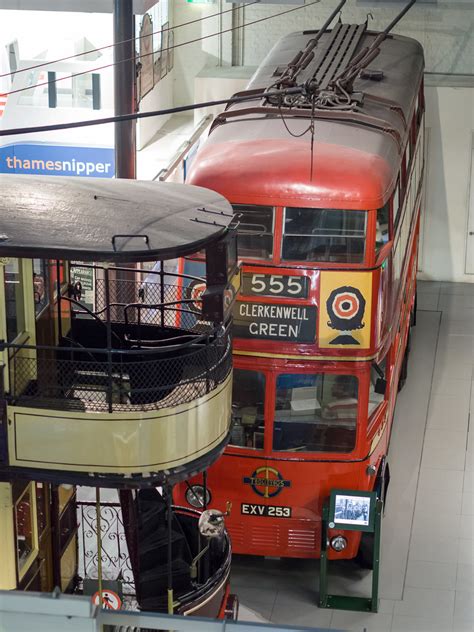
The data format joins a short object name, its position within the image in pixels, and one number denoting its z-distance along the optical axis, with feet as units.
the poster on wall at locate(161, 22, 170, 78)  69.87
